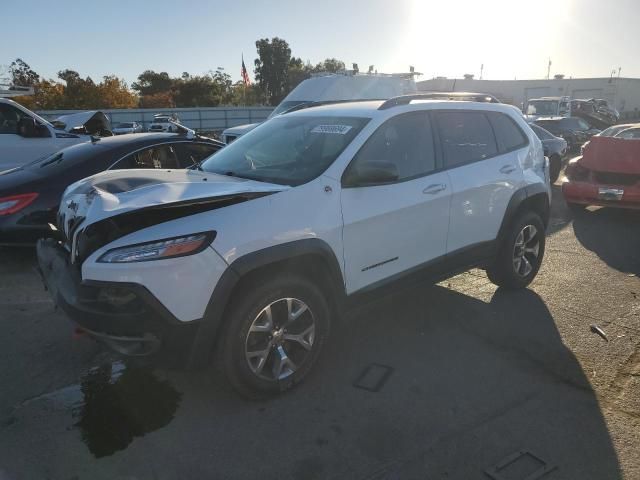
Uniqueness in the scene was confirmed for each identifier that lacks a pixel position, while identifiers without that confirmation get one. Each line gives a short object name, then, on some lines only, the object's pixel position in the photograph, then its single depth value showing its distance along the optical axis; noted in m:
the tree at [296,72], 64.31
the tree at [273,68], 66.06
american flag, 33.72
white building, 57.29
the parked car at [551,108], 20.66
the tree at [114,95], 52.69
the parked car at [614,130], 9.12
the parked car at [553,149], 11.27
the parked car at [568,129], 15.96
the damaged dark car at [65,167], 5.16
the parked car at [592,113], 22.41
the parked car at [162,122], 29.22
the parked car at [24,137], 7.84
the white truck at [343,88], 12.88
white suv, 2.77
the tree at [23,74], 55.15
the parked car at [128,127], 28.99
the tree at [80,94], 50.10
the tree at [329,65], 70.18
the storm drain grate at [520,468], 2.56
